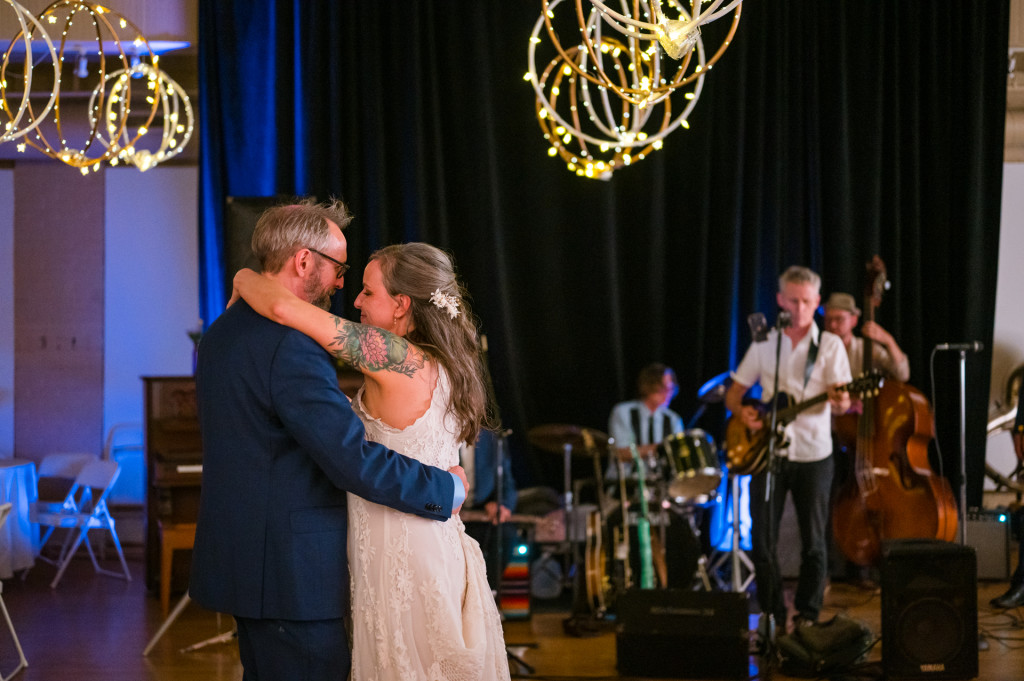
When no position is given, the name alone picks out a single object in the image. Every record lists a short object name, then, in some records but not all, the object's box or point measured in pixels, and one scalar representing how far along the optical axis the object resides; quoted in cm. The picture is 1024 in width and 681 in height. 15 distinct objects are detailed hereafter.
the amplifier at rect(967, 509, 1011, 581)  643
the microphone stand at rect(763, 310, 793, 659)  429
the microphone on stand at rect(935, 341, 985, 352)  528
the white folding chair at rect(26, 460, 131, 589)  643
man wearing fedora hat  556
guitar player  488
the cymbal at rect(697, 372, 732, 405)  597
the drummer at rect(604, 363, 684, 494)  605
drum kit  524
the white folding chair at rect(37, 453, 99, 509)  718
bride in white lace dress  220
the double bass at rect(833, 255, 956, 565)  477
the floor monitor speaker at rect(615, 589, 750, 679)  425
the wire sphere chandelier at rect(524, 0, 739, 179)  278
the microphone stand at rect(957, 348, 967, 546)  538
